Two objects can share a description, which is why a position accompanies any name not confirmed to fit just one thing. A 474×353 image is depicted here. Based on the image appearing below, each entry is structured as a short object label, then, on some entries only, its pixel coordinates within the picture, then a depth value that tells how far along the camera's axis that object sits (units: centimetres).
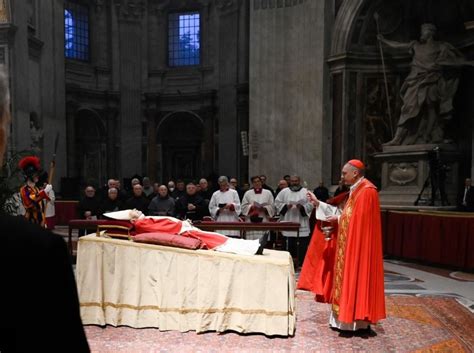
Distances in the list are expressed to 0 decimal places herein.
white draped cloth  480
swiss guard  732
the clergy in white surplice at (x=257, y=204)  927
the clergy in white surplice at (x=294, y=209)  916
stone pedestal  1125
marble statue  1154
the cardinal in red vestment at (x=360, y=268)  475
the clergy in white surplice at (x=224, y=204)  918
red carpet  457
